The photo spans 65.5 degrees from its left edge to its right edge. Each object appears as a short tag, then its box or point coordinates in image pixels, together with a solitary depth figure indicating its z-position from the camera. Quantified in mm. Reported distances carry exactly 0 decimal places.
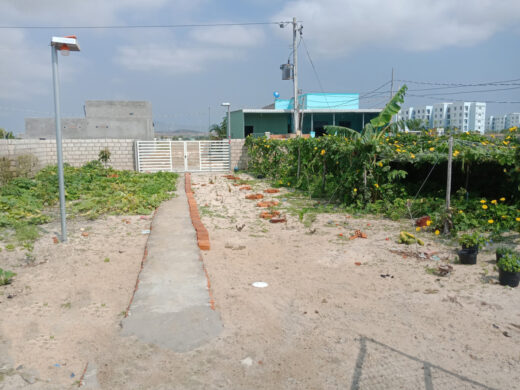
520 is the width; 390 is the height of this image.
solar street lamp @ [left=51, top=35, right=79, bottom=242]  6191
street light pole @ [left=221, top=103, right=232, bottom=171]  20258
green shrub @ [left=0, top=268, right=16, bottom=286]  4781
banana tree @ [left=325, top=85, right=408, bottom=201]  9219
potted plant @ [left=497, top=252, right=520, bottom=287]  4734
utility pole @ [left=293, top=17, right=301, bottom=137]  23812
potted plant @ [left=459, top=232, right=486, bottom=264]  5617
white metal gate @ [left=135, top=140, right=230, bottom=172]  19344
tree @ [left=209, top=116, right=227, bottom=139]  36394
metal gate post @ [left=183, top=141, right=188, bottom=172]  19922
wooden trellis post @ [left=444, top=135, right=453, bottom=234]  7079
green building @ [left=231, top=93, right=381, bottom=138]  31781
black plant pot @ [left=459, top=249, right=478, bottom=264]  5617
